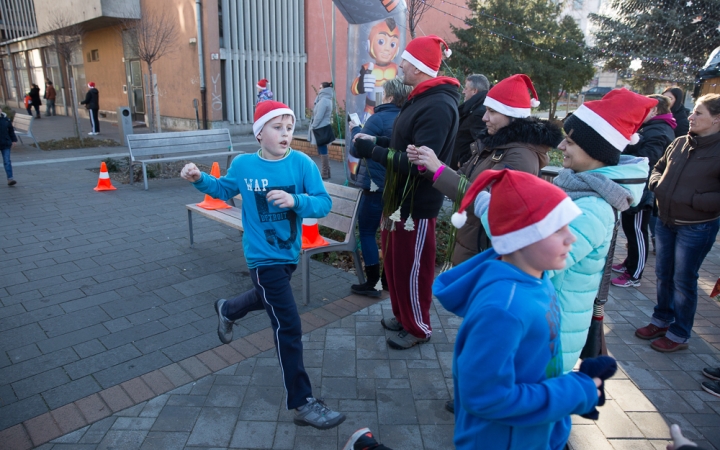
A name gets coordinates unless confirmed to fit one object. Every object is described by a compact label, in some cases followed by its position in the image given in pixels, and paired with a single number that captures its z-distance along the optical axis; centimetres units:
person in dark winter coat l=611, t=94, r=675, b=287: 454
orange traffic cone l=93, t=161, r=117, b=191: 829
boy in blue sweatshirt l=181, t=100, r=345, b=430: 271
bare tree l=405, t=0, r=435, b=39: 1104
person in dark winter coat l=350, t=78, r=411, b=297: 409
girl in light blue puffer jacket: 187
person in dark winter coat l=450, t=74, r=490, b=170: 483
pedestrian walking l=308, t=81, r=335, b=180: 891
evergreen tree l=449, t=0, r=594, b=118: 1925
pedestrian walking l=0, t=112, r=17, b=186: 823
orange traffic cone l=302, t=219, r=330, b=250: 452
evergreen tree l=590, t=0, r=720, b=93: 1413
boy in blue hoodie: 134
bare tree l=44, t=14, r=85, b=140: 1486
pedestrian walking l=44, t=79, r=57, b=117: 2227
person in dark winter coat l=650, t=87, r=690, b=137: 522
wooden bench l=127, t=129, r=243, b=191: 854
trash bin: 1281
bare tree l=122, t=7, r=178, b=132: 1289
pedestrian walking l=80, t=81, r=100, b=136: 1627
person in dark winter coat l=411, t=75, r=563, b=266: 250
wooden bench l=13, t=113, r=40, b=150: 1229
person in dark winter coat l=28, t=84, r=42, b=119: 2086
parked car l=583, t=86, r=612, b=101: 3734
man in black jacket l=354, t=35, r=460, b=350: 305
